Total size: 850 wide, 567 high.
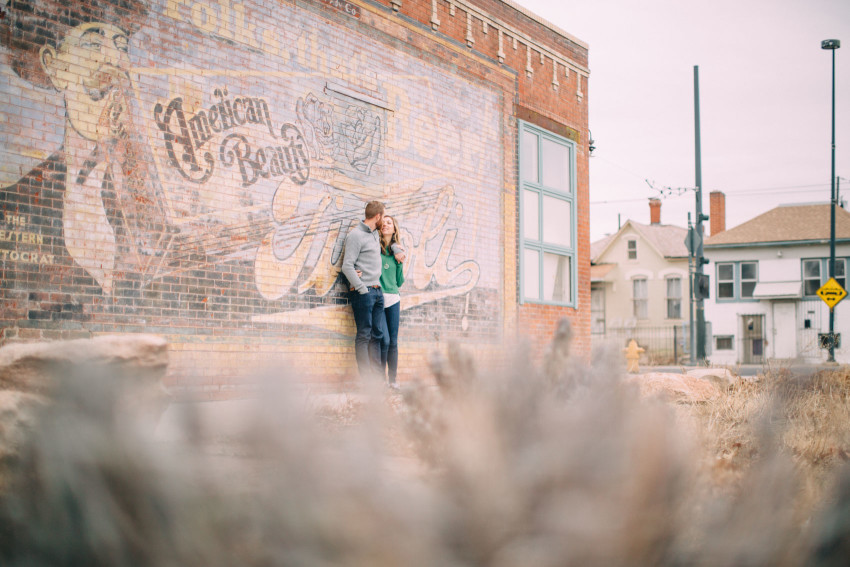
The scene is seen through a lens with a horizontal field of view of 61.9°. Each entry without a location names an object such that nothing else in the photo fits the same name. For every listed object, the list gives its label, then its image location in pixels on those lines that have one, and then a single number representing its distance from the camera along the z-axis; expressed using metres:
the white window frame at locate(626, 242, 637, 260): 42.09
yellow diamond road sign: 24.80
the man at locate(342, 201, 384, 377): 7.39
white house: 32.56
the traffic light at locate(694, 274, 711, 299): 18.28
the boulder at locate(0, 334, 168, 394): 2.69
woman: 7.77
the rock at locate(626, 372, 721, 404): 6.54
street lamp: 24.55
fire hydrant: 15.61
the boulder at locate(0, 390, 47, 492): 1.38
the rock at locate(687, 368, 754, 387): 8.19
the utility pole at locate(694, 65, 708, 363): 18.61
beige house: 39.84
